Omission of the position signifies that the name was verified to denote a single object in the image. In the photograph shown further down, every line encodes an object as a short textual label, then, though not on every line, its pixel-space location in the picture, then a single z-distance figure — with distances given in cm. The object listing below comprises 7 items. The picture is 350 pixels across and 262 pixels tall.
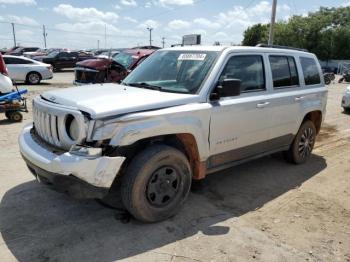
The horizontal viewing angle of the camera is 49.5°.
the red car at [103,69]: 1192
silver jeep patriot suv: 359
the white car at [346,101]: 1215
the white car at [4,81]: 931
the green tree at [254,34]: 7051
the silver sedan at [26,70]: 1777
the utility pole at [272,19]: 2302
